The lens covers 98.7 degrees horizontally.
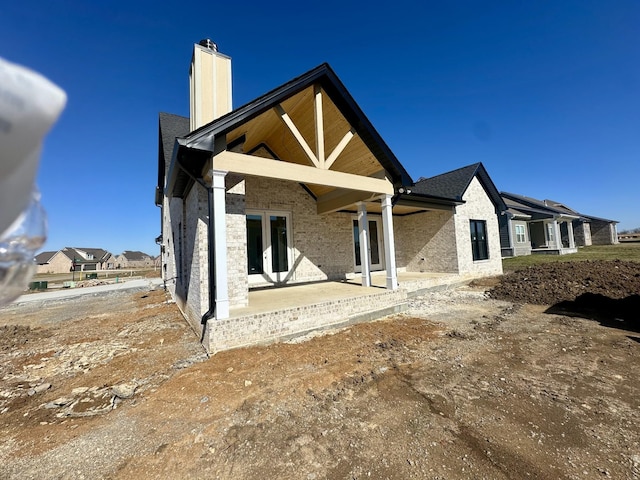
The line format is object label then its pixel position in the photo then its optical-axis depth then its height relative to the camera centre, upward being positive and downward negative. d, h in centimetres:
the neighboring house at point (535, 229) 2127 +108
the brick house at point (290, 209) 514 +141
